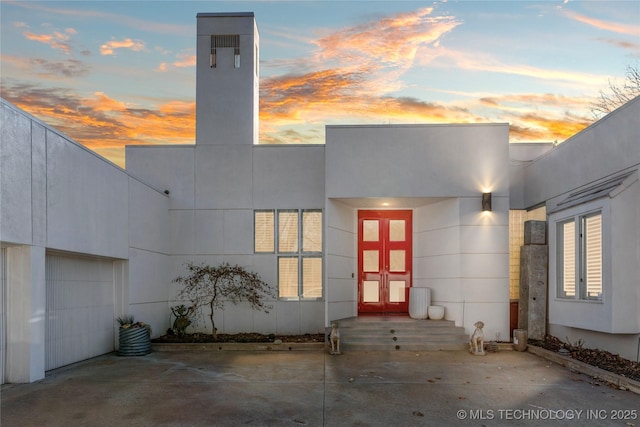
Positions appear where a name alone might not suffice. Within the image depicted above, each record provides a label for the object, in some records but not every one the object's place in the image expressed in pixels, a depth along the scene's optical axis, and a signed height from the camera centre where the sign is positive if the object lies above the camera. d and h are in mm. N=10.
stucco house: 7980 +283
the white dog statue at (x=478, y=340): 10039 -2019
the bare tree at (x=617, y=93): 18156 +5101
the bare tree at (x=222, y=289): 12102 -1230
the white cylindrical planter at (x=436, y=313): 11477 -1701
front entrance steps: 10602 -2067
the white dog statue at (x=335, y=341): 10156 -2054
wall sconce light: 11031 +682
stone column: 10969 -962
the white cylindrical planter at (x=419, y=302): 11688 -1512
